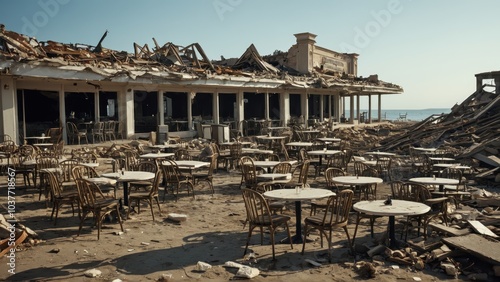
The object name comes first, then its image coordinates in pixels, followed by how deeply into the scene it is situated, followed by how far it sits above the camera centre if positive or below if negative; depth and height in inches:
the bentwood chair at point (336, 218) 202.1 -46.8
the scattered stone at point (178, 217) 274.8 -59.6
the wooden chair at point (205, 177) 358.0 -43.8
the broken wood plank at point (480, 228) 216.8 -55.2
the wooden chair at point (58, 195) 258.1 -42.0
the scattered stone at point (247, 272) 181.0 -63.3
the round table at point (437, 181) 287.5 -40.7
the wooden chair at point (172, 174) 339.9 -39.6
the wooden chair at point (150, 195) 273.1 -44.8
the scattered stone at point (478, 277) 179.2 -65.1
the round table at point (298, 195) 216.7 -37.3
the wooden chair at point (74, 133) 609.0 -10.5
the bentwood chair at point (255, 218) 202.5 -45.9
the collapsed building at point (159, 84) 555.2 +71.6
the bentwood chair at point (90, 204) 233.9 -43.5
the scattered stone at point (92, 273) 182.4 -63.3
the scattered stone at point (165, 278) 176.9 -63.9
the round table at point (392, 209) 199.7 -41.6
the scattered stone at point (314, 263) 195.8 -64.4
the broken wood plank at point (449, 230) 217.1 -56.2
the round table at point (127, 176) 268.2 -33.1
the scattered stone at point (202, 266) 190.1 -63.4
